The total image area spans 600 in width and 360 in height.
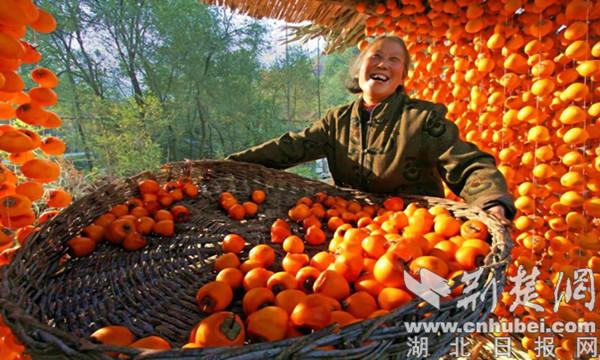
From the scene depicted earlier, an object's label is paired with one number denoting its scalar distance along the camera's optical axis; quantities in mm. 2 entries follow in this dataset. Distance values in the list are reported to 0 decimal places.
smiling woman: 1244
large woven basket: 496
